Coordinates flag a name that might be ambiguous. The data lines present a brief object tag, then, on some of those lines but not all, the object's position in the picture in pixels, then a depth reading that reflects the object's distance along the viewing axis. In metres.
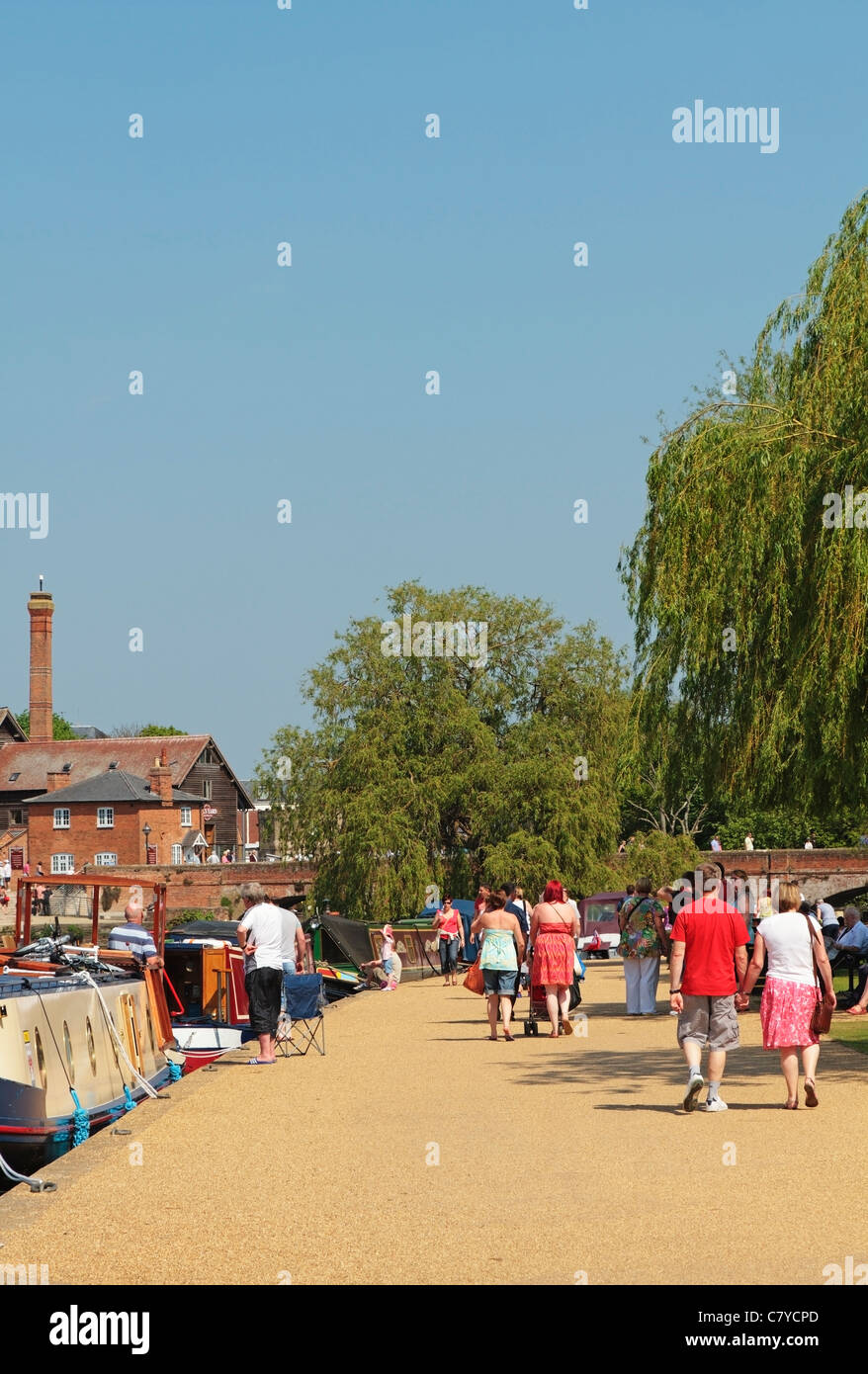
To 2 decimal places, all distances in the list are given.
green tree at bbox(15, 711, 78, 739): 127.44
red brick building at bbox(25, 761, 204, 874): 87.38
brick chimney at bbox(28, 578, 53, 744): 102.94
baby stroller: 19.38
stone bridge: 67.62
